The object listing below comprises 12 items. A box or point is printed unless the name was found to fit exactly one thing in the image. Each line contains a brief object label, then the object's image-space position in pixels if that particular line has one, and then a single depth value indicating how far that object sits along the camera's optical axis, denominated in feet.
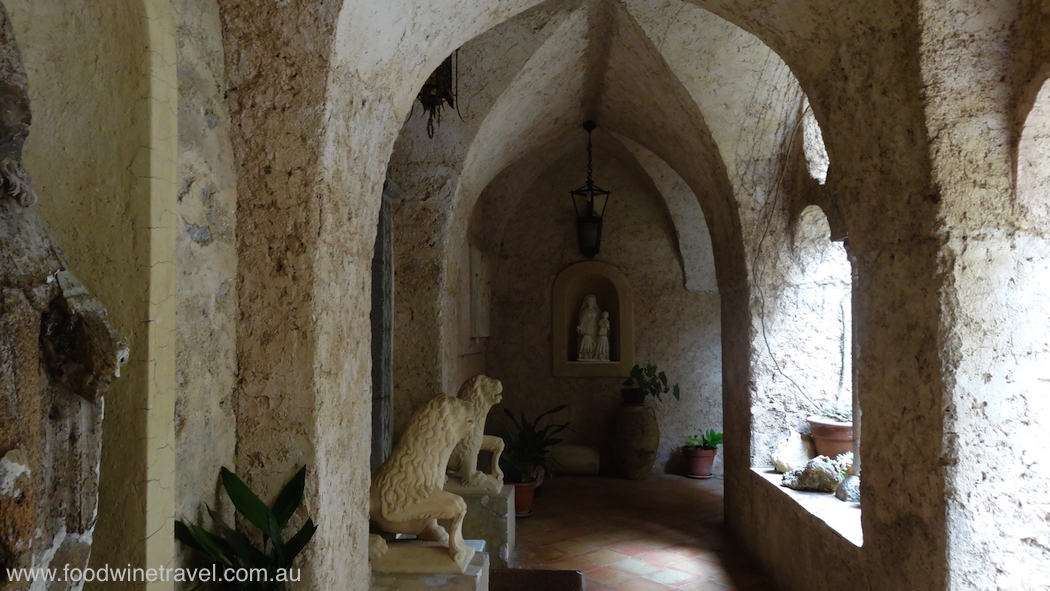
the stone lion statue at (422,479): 9.08
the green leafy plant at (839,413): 14.24
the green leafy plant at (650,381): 24.52
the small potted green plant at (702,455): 24.39
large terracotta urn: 23.80
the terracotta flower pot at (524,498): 18.71
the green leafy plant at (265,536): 6.43
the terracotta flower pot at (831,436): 13.57
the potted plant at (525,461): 18.80
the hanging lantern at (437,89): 11.59
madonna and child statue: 25.98
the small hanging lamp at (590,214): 23.70
